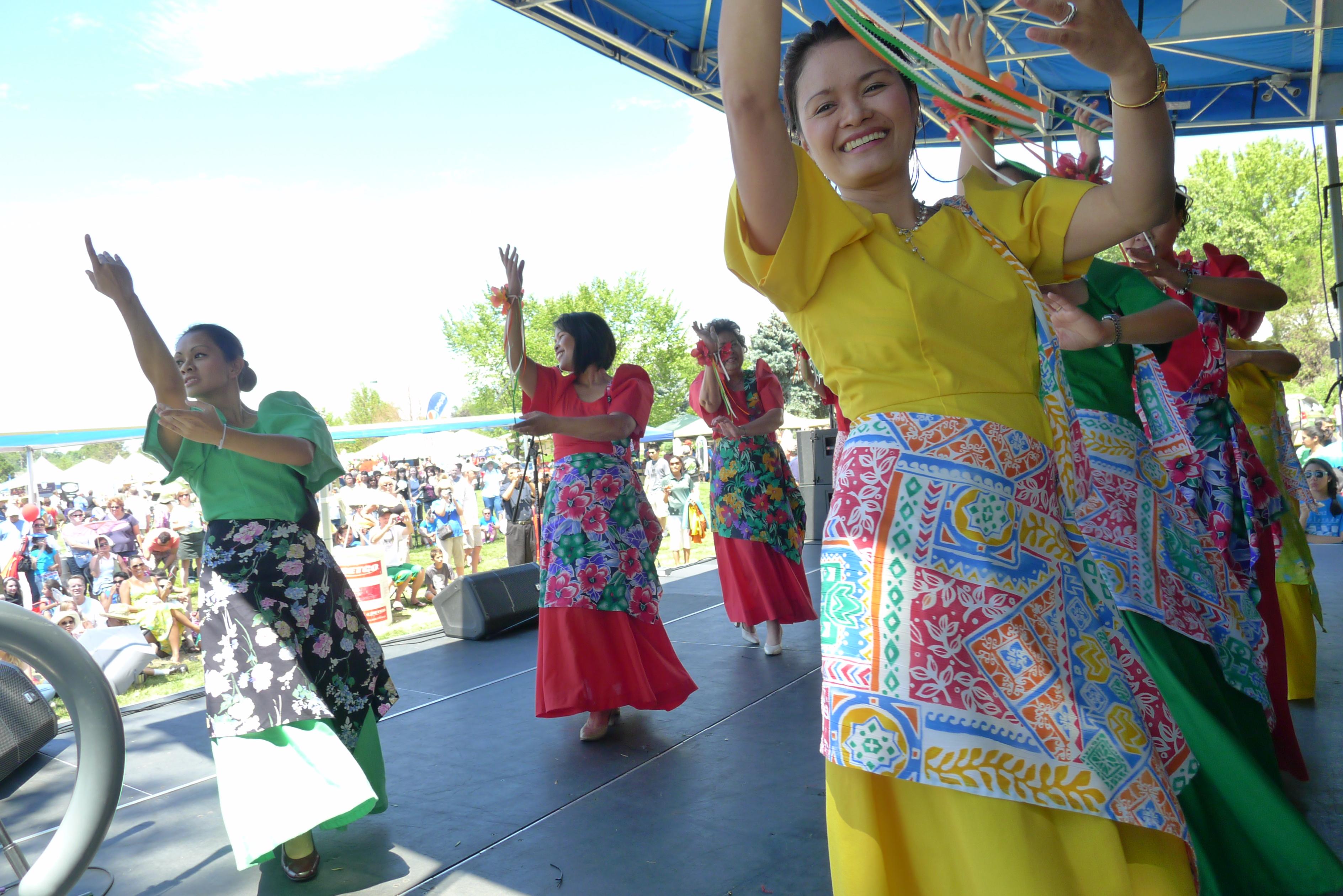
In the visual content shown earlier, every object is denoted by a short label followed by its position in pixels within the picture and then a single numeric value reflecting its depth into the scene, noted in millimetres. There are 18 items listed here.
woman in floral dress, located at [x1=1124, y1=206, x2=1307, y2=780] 2639
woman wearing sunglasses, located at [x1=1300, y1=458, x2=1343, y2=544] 8219
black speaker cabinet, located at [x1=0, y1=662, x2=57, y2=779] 3346
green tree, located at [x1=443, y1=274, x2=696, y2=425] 35312
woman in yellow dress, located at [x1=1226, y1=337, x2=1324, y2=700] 3473
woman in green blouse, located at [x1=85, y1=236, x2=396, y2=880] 2379
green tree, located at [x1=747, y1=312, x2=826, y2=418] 28562
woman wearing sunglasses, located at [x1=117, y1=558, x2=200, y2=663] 6957
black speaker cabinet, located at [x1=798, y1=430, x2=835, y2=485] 10164
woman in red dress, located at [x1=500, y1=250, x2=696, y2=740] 3482
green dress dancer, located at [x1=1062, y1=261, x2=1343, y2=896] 1795
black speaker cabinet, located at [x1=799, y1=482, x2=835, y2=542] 10109
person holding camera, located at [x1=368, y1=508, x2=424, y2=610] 9594
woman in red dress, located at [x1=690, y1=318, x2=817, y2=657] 4879
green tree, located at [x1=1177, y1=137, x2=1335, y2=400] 27234
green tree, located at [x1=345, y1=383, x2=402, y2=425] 54625
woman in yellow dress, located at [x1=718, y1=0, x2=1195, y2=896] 1107
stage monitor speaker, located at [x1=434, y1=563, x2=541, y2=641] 5848
